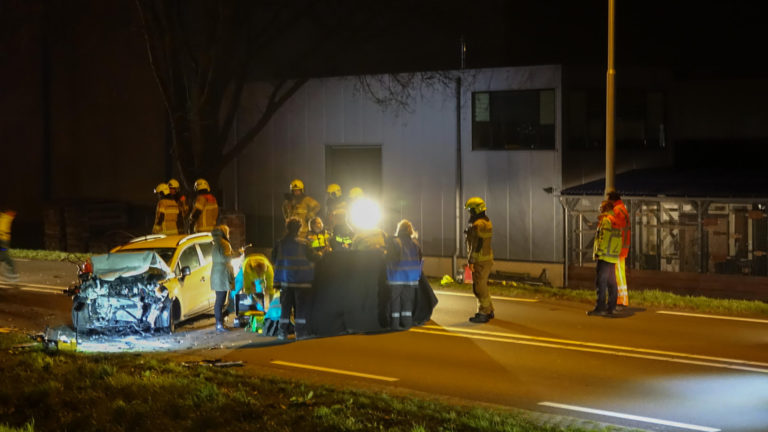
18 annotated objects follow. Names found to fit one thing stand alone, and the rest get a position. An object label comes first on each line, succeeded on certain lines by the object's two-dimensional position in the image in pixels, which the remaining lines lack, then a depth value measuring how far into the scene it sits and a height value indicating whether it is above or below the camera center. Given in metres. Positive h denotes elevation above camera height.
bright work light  18.80 +0.17
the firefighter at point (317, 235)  16.52 -0.24
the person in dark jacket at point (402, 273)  15.04 -0.78
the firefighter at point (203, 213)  20.02 +0.16
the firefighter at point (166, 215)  20.89 +0.13
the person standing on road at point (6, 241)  21.44 -0.39
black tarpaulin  14.84 -1.10
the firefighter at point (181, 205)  21.33 +0.34
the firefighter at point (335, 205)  18.98 +0.29
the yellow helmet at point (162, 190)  21.16 +0.65
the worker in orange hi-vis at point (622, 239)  16.89 -0.34
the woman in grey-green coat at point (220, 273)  15.38 -0.78
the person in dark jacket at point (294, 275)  14.59 -0.78
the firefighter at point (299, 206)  21.38 +0.30
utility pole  19.48 +1.95
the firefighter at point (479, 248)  15.91 -0.45
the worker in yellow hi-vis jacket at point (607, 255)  16.66 -0.60
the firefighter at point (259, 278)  15.08 -0.85
